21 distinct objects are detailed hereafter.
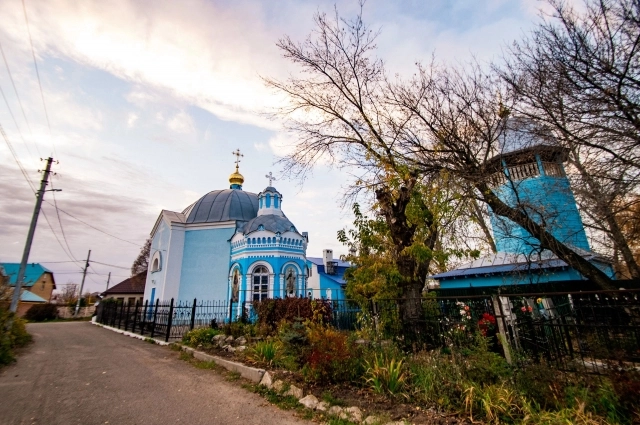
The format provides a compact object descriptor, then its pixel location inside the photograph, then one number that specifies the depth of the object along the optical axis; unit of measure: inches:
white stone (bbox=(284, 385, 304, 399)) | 194.7
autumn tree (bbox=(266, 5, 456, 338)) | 289.0
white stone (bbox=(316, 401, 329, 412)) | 174.6
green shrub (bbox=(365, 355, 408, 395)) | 183.5
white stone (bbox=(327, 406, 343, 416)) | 166.1
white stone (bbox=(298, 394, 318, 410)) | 181.3
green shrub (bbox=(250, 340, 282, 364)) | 265.0
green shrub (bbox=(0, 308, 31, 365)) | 304.8
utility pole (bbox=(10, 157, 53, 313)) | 509.4
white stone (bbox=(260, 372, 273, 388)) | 219.0
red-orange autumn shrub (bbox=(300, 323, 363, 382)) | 207.0
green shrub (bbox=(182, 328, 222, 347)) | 366.0
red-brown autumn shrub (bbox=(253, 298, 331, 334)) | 370.8
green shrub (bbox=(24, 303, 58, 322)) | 1058.7
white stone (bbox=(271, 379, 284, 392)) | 207.4
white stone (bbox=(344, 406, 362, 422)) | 158.4
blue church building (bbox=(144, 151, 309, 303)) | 681.0
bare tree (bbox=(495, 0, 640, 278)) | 228.8
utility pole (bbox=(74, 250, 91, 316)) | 1362.0
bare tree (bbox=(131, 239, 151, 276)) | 1494.8
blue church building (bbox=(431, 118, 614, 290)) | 294.4
